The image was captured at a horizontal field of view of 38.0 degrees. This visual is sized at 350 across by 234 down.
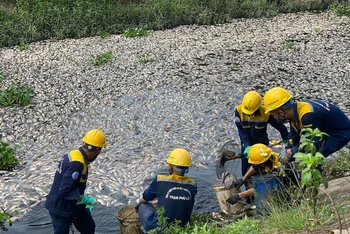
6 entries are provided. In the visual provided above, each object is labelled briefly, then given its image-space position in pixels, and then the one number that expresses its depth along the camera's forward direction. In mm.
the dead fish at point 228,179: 6836
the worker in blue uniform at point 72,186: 5777
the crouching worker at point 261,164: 6344
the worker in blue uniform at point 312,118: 6156
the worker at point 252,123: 7059
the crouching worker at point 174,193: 5809
